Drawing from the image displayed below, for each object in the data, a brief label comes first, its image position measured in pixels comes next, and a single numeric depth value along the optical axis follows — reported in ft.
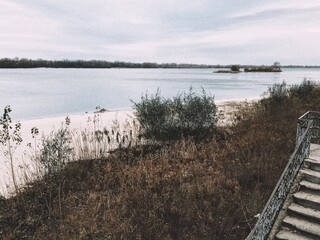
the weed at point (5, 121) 32.32
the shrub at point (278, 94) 89.04
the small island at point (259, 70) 570.25
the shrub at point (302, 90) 102.90
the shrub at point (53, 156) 39.88
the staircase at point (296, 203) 27.50
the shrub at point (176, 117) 60.18
